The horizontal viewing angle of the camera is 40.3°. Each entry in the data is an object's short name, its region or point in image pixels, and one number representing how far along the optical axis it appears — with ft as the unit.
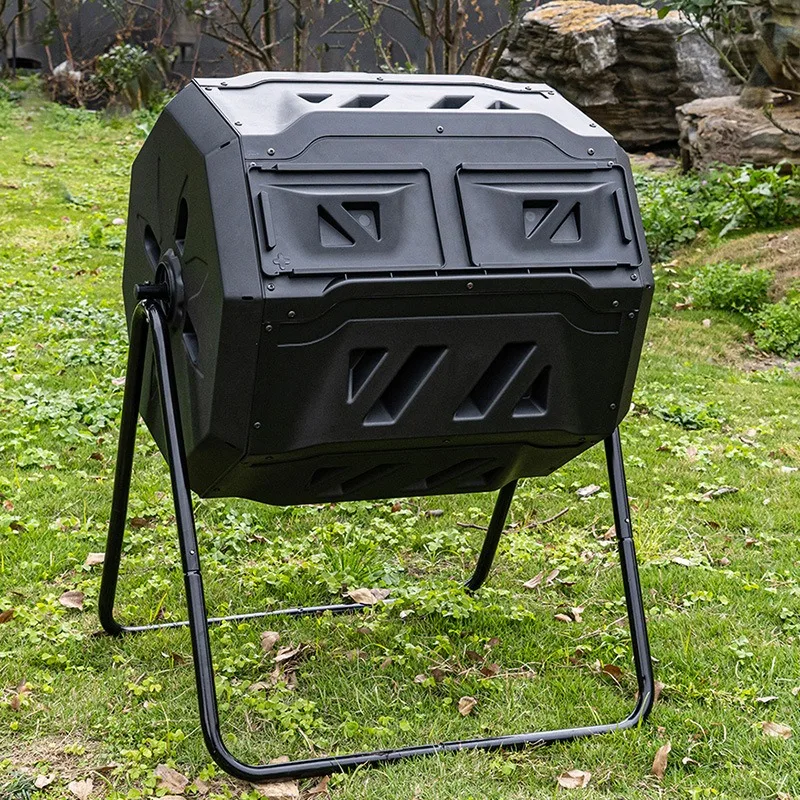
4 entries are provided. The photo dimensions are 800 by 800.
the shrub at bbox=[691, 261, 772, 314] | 23.79
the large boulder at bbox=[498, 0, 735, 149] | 36.11
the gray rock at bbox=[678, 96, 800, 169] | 28.58
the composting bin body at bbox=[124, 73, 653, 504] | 7.52
